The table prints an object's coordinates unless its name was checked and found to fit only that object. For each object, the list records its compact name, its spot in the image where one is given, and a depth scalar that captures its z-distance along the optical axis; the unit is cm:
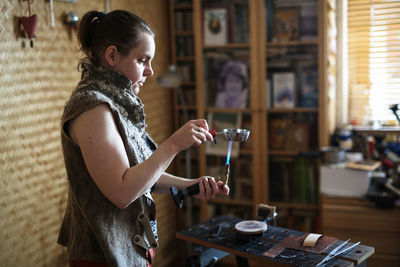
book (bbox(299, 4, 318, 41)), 274
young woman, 112
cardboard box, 247
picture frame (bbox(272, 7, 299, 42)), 283
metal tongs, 139
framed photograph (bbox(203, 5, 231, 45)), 297
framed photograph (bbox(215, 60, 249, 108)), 296
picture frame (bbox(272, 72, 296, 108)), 289
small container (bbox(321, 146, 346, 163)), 265
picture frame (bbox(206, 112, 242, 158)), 302
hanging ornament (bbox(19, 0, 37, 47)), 191
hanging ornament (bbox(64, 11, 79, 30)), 217
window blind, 284
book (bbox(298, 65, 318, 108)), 280
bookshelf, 282
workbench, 141
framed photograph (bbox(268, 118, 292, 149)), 296
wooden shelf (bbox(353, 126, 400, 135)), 284
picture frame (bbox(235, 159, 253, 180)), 305
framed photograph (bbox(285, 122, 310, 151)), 290
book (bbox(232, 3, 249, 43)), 290
